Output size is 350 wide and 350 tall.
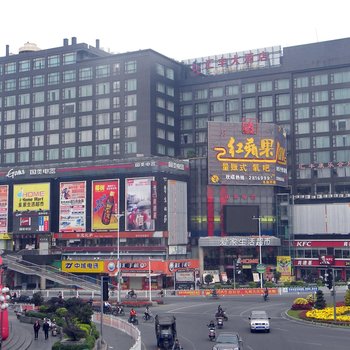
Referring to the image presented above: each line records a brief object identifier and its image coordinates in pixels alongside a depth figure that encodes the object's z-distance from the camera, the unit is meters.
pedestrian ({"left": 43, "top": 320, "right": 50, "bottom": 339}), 53.34
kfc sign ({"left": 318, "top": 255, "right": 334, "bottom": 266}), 107.27
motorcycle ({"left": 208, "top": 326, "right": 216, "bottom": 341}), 50.94
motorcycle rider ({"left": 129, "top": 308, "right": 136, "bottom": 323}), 63.41
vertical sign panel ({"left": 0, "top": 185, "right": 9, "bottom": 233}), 131.50
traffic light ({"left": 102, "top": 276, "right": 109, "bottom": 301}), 50.72
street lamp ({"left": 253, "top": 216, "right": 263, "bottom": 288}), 120.54
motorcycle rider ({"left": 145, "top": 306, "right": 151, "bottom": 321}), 66.41
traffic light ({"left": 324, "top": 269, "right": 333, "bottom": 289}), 57.54
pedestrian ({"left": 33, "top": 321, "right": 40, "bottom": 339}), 53.00
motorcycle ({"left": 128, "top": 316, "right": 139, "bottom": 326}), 63.18
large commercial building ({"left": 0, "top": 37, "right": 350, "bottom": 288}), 120.88
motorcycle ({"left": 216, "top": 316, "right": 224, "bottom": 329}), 58.81
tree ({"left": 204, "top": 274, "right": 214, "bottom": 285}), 113.44
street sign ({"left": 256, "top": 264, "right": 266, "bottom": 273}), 105.19
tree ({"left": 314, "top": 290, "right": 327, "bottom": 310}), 67.94
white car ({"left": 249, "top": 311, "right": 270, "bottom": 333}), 55.00
